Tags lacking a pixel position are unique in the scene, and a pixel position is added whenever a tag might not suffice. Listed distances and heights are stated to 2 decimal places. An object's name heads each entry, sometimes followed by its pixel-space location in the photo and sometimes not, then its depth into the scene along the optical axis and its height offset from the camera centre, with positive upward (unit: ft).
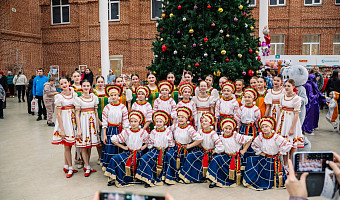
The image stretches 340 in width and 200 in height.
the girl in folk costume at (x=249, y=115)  17.09 -1.86
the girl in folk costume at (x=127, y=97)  18.98 -0.92
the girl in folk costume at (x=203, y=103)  18.30 -1.24
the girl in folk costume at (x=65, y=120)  16.66 -2.18
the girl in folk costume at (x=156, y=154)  15.38 -3.88
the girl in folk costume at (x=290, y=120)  16.35 -2.10
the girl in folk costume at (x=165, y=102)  17.85 -1.15
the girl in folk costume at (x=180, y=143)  15.53 -3.29
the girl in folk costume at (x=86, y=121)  16.79 -2.22
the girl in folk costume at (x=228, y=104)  17.79 -1.26
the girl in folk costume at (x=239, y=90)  19.38 -0.42
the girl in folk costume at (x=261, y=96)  19.06 -0.81
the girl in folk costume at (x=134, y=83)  19.77 +0.05
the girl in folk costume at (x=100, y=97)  18.25 -0.86
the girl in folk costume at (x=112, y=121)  16.71 -2.20
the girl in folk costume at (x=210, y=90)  19.22 -0.42
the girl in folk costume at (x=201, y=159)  15.65 -4.18
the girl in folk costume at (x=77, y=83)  18.30 +0.04
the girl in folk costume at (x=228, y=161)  15.20 -4.16
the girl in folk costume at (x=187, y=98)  17.69 -0.90
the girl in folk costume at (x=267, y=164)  14.84 -4.22
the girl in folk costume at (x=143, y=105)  17.44 -1.31
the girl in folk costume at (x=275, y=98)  18.17 -0.89
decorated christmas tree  19.71 +3.17
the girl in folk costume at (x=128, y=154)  15.55 -3.89
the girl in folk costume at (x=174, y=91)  19.58 -0.50
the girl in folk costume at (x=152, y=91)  19.19 -0.49
